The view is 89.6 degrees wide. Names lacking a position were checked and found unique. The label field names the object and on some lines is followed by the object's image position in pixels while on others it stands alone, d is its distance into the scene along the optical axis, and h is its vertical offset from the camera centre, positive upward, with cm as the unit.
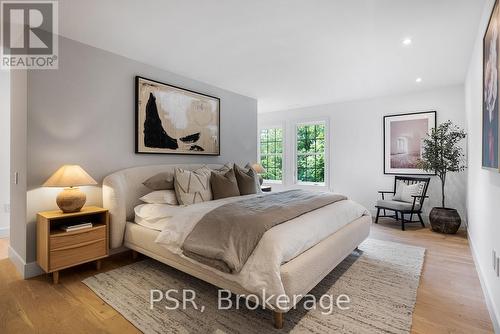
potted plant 388 +6
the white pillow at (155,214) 257 -53
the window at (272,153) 671 +32
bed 176 -73
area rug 175 -112
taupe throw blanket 182 -51
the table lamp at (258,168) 481 -8
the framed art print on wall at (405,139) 462 +48
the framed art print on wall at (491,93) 168 +54
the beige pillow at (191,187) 296 -28
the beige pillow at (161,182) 301 -21
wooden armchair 417 -66
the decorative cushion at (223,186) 321 -28
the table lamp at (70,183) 237 -19
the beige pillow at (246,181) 343 -23
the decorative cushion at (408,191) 436 -46
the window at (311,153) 605 +29
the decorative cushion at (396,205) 417 -68
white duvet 167 -59
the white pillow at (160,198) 289 -39
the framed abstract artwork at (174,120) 333 +66
